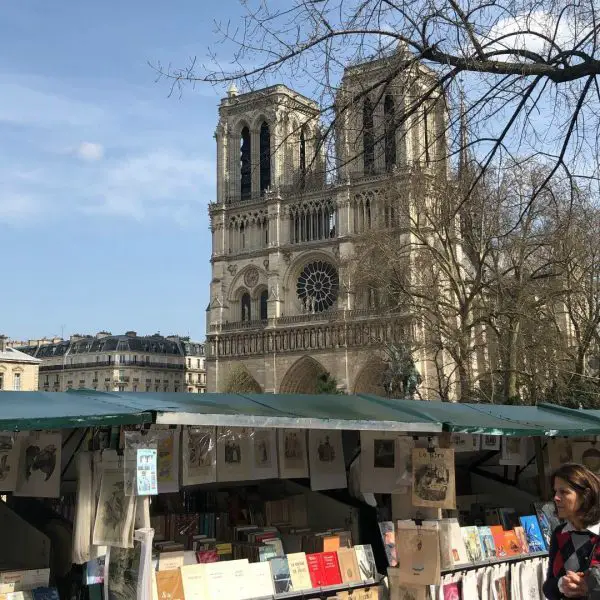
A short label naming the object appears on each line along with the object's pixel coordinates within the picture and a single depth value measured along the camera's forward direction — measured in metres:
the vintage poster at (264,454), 5.57
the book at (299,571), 4.98
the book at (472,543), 5.71
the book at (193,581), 4.50
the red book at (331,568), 5.16
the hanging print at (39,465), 4.85
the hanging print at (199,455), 5.12
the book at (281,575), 4.87
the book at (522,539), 6.16
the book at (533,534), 6.27
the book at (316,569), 5.09
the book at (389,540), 5.45
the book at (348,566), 5.27
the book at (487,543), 5.84
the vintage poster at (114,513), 4.28
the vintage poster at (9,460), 4.88
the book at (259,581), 4.72
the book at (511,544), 6.04
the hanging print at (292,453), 5.71
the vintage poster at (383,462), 5.69
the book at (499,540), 5.96
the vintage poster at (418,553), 5.20
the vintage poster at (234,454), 5.39
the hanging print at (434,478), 5.36
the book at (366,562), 5.39
